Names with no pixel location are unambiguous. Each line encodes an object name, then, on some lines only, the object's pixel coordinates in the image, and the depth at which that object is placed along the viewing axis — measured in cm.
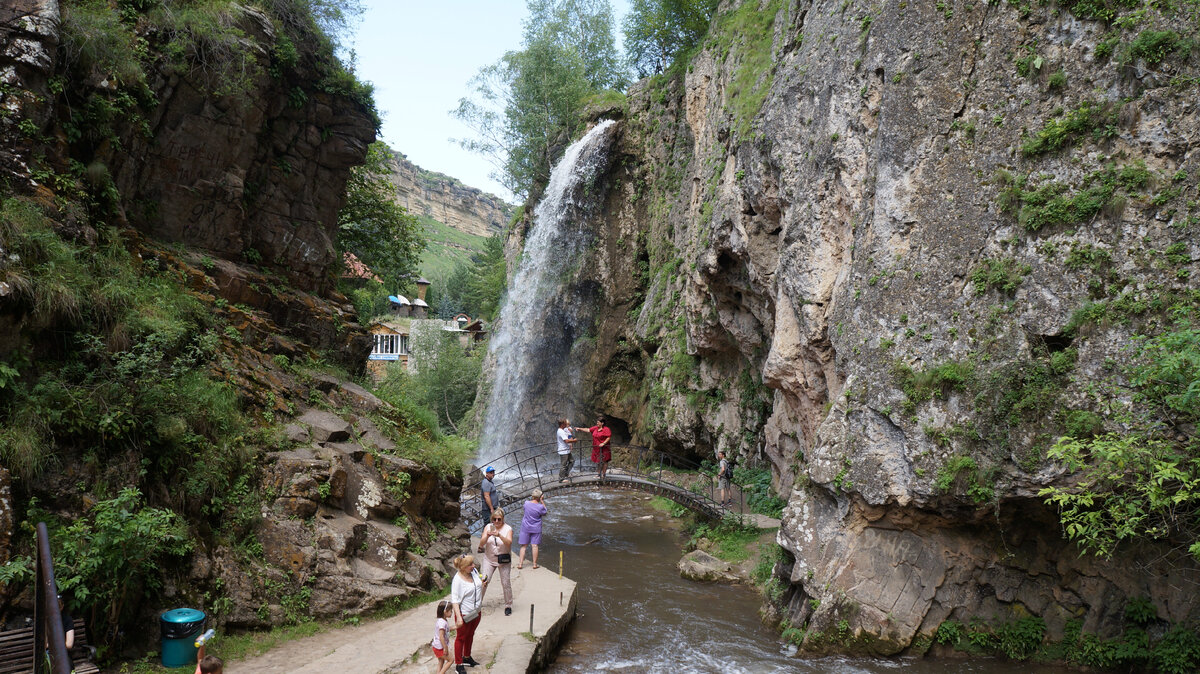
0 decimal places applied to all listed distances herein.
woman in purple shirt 1410
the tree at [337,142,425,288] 2377
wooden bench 669
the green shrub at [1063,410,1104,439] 1017
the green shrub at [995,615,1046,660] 1123
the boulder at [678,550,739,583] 1635
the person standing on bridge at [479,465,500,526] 1462
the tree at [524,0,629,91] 4150
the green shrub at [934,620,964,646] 1152
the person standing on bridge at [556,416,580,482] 1934
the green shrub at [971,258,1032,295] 1145
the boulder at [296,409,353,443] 1322
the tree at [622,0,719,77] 3183
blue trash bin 823
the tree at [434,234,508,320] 4897
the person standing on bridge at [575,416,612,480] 2003
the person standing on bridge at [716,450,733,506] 1983
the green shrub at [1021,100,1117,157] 1109
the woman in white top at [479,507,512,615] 1121
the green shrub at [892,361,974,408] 1153
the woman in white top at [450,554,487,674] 855
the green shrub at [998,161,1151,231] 1072
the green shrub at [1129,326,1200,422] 861
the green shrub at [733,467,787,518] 1967
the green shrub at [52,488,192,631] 774
